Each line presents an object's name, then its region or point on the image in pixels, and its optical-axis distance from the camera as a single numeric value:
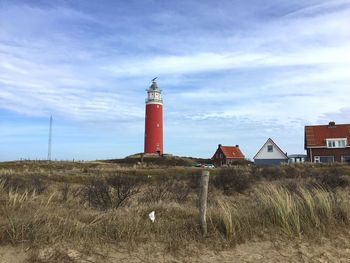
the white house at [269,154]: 62.81
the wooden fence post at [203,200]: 7.87
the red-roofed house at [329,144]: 58.16
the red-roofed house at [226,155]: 70.71
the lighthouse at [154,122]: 69.12
